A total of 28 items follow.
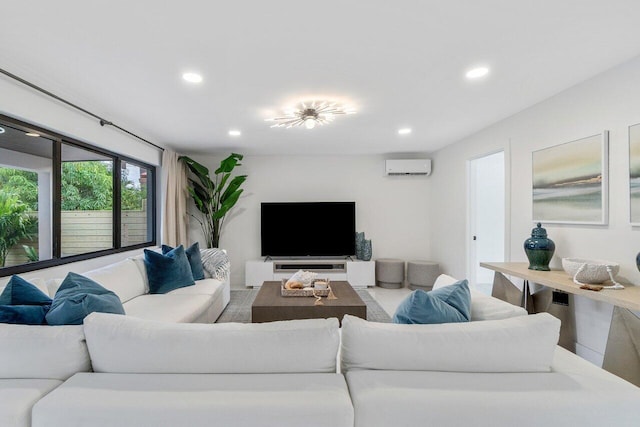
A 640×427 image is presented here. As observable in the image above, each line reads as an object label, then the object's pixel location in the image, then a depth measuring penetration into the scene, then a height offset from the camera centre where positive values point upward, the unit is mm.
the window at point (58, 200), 2406 +119
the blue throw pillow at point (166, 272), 3047 -609
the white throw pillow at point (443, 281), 1874 -432
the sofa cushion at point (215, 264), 3732 -644
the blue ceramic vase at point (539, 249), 2582 -307
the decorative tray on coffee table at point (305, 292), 2992 -783
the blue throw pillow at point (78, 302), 1331 -432
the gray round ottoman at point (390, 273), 4918 -967
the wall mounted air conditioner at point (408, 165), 5203 +807
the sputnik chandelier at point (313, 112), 2953 +1011
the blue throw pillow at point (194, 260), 3492 -549
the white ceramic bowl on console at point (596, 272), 2037 -394
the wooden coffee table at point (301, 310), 2666 -850
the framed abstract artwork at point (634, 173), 2061 +275
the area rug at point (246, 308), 3504 -1215
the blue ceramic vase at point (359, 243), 5094 -512
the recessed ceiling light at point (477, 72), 2250 +1053
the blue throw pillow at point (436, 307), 1349 -432
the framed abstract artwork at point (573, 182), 2320 +263
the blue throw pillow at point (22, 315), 1300 -442
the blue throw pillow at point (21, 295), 1490 -409
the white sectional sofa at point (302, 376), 975 -596
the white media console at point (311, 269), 4895 -939
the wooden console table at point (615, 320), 1790 -697
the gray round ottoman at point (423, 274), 4766 -952
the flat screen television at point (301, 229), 5105 -276
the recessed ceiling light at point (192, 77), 2297 +1030
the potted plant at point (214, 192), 4805 +324
